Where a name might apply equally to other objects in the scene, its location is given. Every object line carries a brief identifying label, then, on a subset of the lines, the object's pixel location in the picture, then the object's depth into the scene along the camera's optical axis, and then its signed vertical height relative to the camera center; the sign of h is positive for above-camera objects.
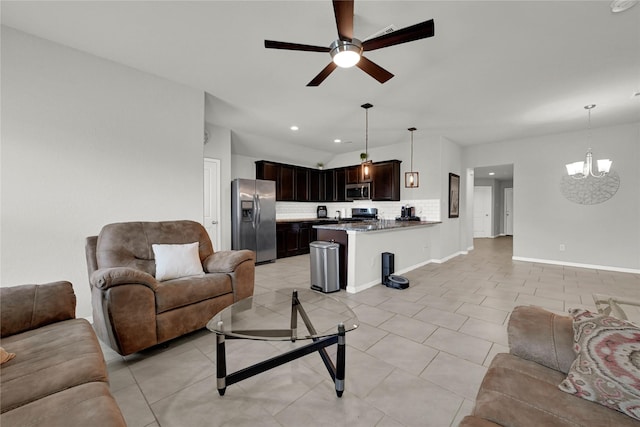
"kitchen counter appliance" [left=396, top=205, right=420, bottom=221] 5.85 -0.08
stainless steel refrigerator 5.14 -0.15
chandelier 3.88 +0.68
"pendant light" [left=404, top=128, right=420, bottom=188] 5.59 +0.70
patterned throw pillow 0.84 -0.55
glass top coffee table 1.58 -0.77
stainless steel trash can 3.62 -0.80
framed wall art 6.00 +0.34
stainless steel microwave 6.59 +0.47
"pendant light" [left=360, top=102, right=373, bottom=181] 3.98 +0.69
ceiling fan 1.67 +1.21
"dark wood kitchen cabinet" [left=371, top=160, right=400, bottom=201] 6.08 +0.69
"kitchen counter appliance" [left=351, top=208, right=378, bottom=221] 6.67 -0.11
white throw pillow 2.45 -0.51
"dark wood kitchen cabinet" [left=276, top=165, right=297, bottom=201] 6.48 +0.66
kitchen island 3.67 -0.61
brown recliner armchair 1.87 -0.64
